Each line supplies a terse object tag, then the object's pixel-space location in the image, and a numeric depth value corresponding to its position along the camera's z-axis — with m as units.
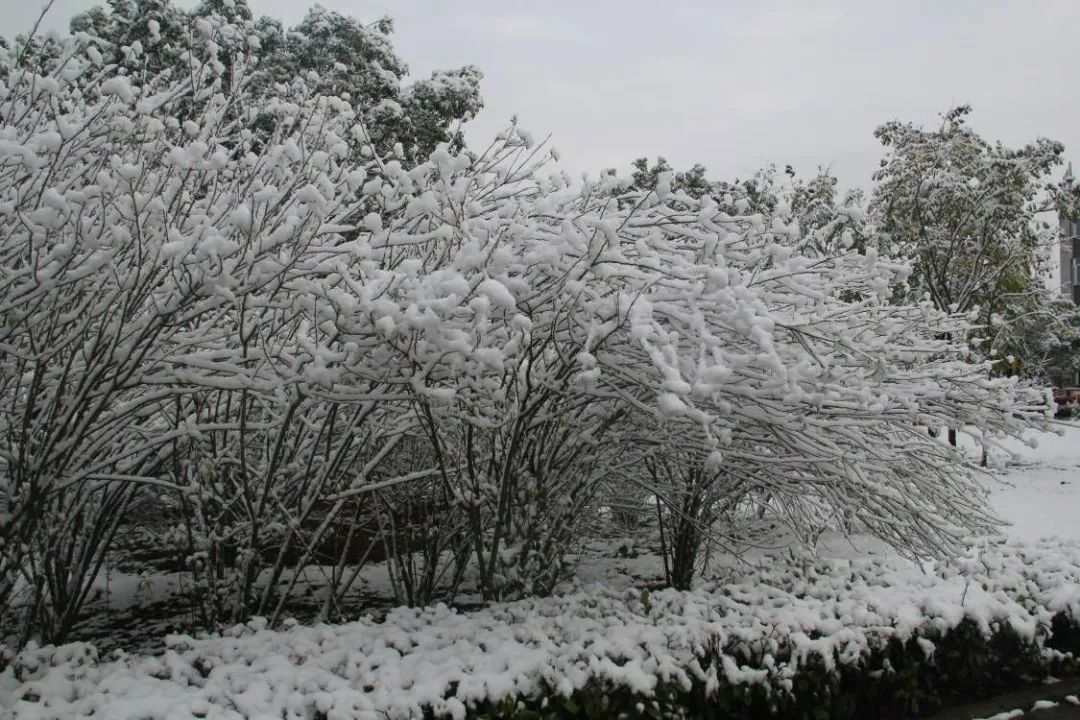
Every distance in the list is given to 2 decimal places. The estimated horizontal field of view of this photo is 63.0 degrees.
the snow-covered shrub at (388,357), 3.36
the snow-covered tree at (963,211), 14.78
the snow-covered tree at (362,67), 13.23
